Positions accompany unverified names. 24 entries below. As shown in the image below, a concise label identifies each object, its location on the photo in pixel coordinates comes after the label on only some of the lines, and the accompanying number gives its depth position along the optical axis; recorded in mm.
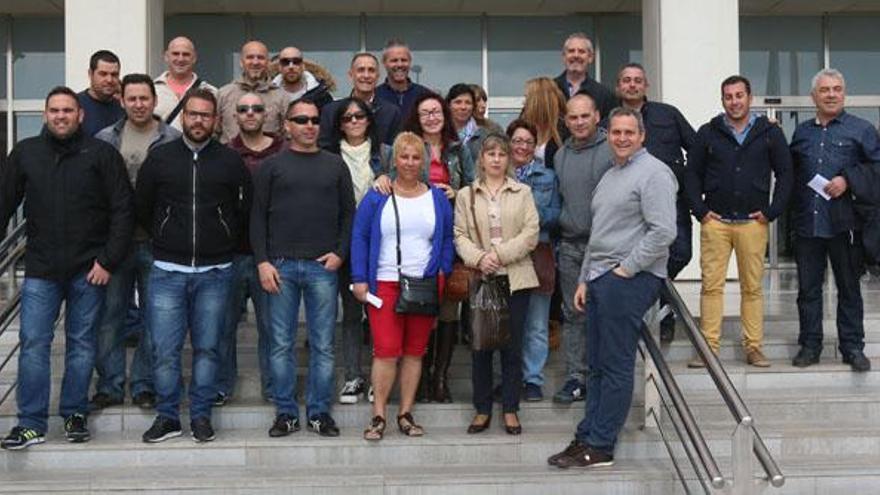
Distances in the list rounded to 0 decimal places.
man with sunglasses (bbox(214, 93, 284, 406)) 5945
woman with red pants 5609
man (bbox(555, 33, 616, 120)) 6762
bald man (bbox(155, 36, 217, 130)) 6730
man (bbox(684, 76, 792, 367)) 6371
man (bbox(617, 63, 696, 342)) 6387
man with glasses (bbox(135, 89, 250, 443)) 5590
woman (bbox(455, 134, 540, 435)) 5648
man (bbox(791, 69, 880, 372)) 6352
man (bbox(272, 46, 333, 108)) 6816
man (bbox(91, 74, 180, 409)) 5914
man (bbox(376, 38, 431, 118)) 6844
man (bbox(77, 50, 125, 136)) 6505
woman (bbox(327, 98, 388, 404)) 6012
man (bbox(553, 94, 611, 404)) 5867
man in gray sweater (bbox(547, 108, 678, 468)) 5250
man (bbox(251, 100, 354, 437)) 5680
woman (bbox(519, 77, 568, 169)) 6312
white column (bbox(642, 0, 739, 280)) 11695
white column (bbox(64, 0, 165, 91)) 11375
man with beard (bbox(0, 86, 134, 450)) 5516
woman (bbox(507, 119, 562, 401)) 5988
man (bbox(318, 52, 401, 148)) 6441
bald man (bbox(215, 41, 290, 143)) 6645
